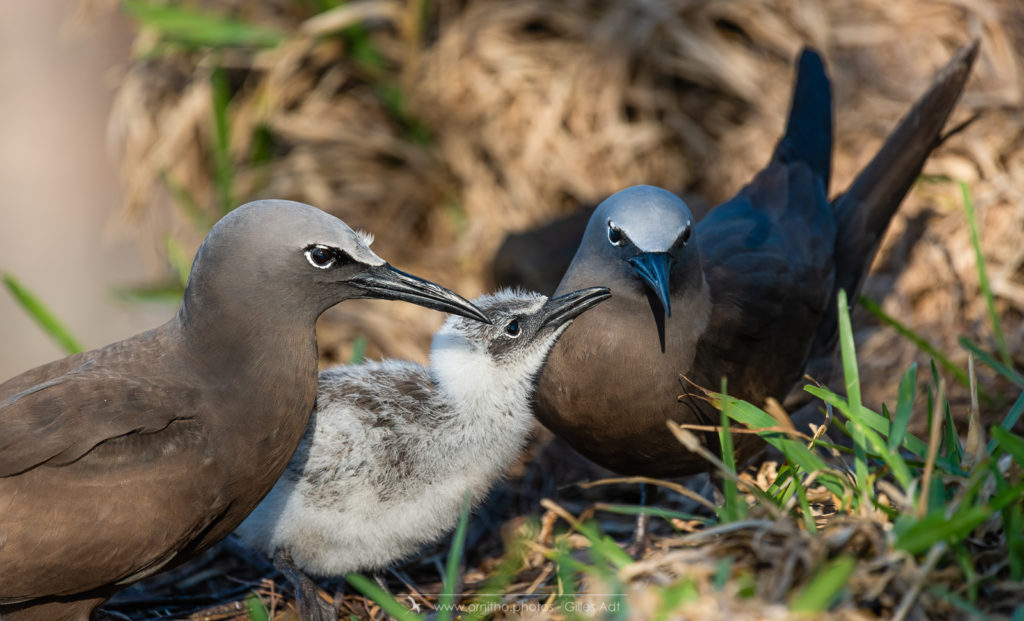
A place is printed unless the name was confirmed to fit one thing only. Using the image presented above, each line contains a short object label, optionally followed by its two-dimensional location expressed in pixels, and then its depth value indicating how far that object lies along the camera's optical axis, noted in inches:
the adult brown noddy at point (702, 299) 293.0
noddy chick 289.9
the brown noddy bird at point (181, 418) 237.3
